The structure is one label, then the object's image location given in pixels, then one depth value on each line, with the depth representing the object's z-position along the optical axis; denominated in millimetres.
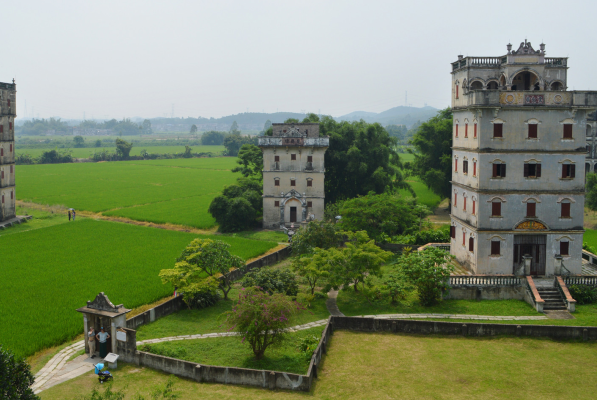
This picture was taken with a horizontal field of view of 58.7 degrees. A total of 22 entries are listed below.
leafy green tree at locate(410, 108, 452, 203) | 58906
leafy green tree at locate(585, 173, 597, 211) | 54656
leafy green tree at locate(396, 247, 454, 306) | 29234
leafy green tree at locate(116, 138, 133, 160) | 147875
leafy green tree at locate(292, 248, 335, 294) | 29547
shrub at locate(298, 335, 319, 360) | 22219
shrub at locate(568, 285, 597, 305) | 30109
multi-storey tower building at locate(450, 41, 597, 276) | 31875
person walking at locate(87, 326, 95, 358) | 22078
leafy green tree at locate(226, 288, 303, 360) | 20891
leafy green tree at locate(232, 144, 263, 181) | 67312
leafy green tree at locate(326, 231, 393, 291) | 29812
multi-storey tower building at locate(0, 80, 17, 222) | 55469
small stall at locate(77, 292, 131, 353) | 21844
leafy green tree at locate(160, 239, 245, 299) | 28641
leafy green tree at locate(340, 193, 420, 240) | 43344
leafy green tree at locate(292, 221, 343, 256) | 37969
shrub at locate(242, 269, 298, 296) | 28781
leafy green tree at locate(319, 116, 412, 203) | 58969
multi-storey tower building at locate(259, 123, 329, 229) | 53500
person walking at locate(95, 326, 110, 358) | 21750
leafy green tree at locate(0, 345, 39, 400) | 14953
